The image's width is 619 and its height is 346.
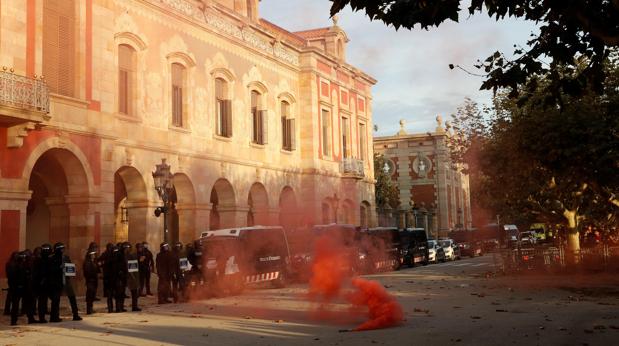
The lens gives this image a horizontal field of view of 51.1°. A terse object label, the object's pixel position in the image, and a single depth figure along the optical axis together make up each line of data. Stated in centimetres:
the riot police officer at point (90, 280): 1613
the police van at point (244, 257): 2047
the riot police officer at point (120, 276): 1625
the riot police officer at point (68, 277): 1452
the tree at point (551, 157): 2111
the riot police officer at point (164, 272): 1808
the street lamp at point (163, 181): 2036
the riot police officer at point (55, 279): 1430
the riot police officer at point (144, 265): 1889
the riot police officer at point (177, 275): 1817
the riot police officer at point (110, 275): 1627
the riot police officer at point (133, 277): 1662
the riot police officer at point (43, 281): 1438
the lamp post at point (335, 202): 3888
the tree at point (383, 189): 5644
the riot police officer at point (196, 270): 2006
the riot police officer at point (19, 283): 1445
